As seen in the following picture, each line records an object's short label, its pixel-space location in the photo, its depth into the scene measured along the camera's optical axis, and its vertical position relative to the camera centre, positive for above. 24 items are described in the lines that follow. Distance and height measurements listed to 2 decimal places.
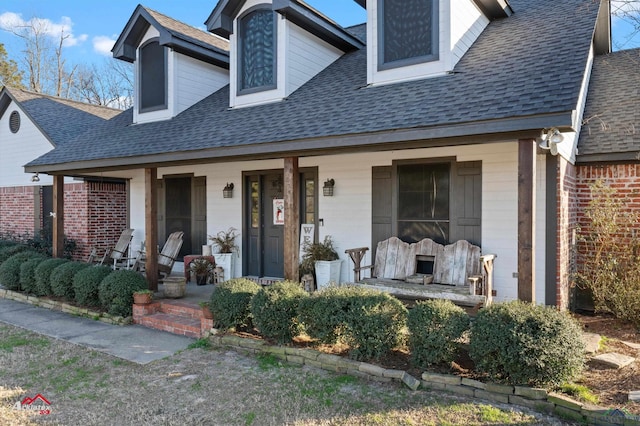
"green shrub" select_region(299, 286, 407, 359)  4.66 -1.11
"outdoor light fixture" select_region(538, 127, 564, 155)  4.45 +0.77
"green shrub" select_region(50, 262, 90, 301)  7.77 -1.11
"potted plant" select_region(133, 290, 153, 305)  6.95 -1.28
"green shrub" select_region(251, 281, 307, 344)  5.27 -1.16
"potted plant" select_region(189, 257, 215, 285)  8.84 -1.07
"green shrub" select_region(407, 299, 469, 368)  4.33 -1.13
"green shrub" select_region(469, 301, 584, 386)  3.85 -1.15
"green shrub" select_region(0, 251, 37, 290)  8.82 -1.10
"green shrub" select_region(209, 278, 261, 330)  5.71 -1.14
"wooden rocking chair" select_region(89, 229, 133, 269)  10.30 -0.87
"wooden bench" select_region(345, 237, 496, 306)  5.73 -0.81
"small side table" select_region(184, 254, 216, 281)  9.07 -0.93
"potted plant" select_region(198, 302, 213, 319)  6.05 -1.30
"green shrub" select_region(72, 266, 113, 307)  7.37 -1.13
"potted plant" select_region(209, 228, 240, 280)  8.83 -0.68
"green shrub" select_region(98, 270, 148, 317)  7.05 -1.19
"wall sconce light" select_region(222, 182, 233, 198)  9.22 +0.48
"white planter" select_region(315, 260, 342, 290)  7.58 -0.97
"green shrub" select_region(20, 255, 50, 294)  8.45 -1.12
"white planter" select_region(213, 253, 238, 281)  8.81 -0.93
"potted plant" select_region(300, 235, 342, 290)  7.60 -0.82
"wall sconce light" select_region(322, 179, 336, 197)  7.95 +0.48
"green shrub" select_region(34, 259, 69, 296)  8.12 -1.10
